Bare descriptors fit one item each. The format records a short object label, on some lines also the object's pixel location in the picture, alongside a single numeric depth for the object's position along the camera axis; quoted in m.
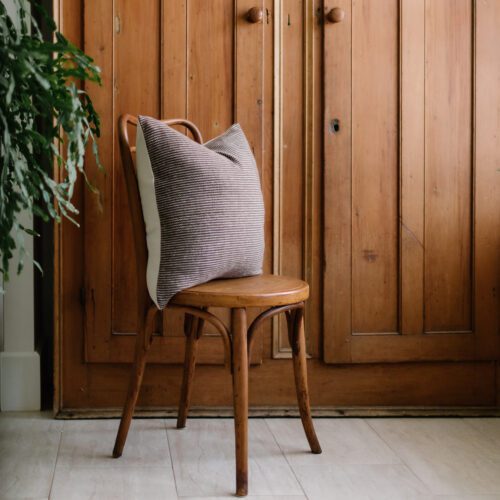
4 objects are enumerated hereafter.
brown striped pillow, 1.73
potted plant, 1.31
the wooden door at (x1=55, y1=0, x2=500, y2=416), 2.19
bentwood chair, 1.67
